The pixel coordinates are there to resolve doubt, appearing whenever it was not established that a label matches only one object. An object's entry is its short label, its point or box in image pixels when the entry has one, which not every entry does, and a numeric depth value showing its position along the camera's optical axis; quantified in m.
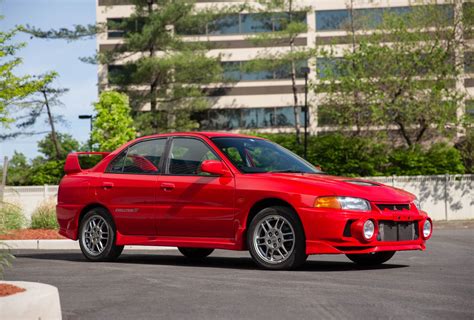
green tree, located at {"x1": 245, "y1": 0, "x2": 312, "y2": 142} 53.91
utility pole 20.61
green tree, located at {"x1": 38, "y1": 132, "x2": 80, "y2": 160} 89.03
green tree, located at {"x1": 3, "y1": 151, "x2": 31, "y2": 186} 39.76
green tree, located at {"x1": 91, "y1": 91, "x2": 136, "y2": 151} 50.62
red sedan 10.03
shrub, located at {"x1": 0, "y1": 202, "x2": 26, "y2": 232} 18.72
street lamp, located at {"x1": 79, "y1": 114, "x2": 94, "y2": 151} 58.70
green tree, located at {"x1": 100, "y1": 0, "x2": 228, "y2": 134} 50.62
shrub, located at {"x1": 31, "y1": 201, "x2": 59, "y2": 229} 21.72
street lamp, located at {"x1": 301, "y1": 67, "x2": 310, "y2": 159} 35.83
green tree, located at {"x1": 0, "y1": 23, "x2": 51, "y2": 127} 21.67
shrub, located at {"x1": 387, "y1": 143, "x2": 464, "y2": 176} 34.59
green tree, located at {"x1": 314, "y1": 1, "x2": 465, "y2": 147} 35.84
